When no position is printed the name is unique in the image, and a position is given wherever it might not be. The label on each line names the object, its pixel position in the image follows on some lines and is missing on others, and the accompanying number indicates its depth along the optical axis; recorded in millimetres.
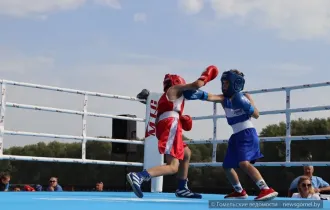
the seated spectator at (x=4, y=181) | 8649
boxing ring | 7781
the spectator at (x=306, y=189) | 5973
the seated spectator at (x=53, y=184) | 8883
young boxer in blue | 5227
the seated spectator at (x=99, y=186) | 10496
